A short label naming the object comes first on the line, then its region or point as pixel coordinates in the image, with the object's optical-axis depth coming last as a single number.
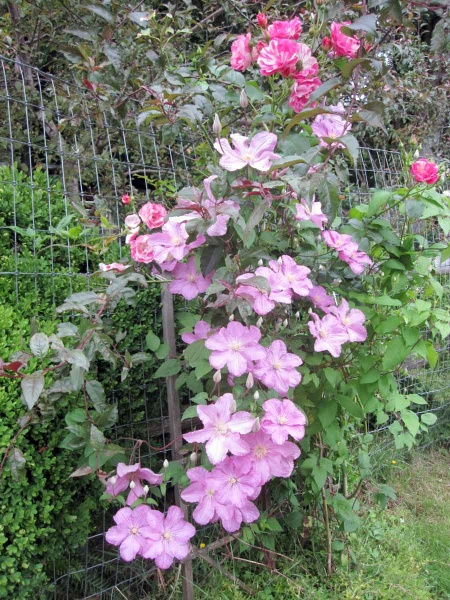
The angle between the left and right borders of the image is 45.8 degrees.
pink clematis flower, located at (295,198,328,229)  1.32
